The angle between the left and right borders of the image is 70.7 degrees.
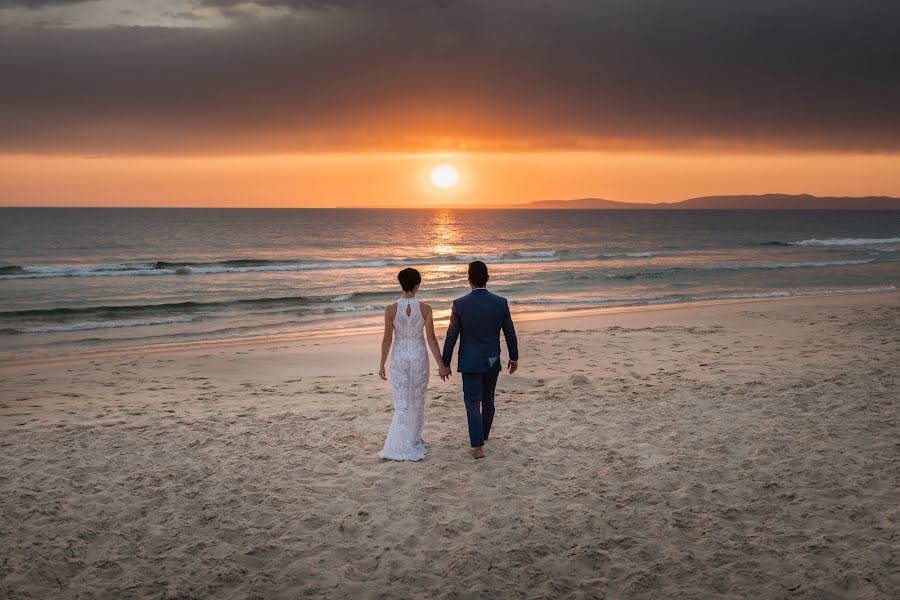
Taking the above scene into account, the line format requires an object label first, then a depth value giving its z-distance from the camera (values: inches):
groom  241.1
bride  246.7
